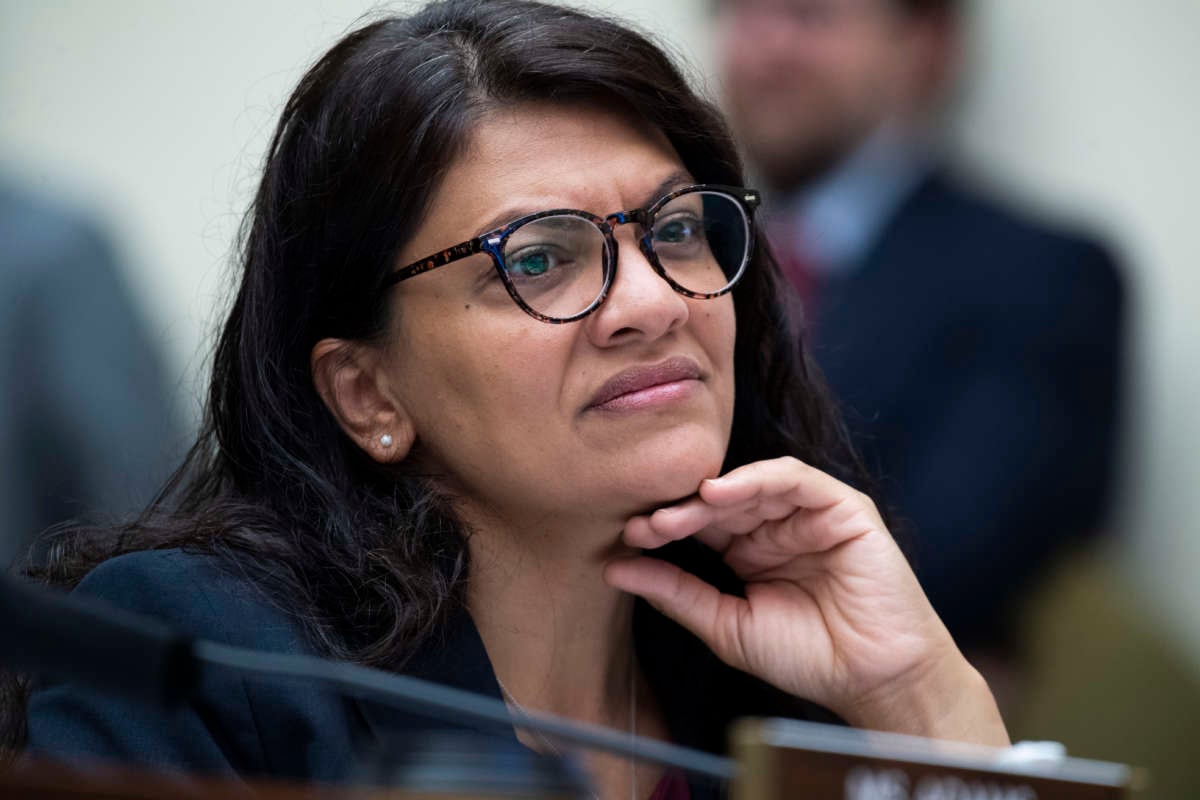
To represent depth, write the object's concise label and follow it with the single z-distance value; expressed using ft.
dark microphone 5.69
